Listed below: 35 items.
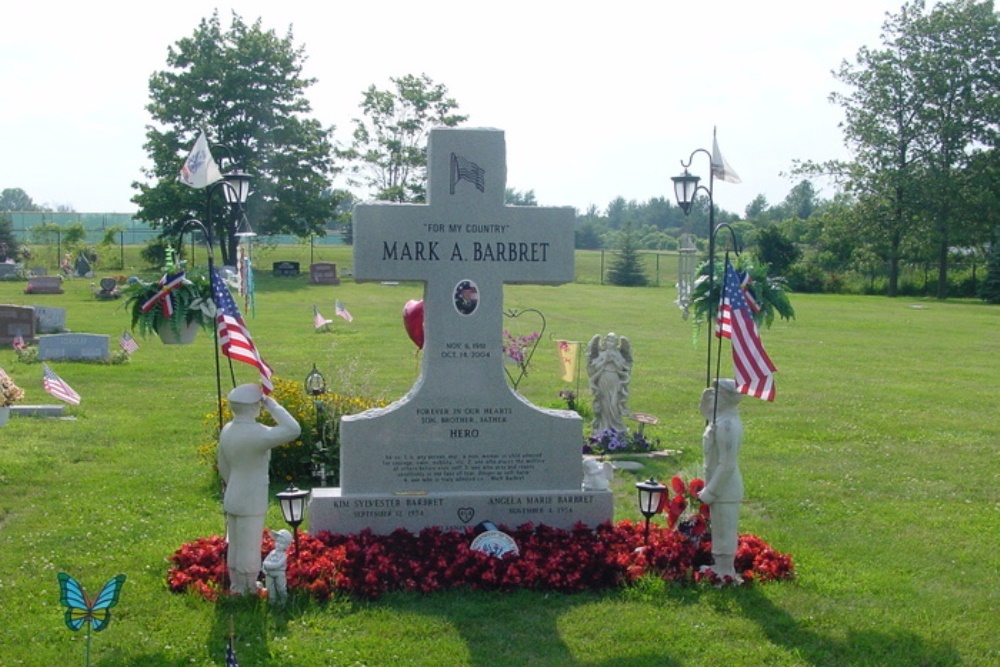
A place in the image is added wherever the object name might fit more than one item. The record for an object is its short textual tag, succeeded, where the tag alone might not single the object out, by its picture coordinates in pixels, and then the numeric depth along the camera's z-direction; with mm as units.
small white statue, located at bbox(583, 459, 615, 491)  10008
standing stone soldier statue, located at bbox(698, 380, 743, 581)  8320
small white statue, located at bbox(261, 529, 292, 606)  7918
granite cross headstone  9680
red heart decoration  12688
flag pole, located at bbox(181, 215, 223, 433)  8341
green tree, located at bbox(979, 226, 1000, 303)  52250
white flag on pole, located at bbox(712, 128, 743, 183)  10055
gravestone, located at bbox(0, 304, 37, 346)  25125
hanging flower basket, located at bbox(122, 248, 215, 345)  9867
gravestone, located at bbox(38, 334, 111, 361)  22422
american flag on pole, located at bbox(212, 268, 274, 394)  8266
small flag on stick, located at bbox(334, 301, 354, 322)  31719
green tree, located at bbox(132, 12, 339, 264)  51375
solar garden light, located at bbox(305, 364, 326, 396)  12938
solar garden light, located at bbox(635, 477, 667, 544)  8945
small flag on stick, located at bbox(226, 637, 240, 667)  5520
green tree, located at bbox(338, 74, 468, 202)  64250
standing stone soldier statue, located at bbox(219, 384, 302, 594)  7852
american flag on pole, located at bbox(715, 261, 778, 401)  8688
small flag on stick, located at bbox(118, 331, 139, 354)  22188
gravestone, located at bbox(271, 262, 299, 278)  53438
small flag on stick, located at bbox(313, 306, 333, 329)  29500
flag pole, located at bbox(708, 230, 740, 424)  8612
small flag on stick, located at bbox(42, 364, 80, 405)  15031
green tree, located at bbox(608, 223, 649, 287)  60625
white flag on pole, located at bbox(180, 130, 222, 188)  8789
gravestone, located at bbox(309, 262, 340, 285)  49781
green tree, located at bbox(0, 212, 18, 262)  58541
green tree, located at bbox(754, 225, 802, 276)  62469
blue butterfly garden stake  6418
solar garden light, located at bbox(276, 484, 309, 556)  8352
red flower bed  8297
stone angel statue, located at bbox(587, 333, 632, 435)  14594
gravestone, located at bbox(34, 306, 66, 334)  27391
